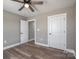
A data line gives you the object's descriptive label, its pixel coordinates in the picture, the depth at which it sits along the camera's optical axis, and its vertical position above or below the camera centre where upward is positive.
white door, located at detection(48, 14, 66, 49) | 2.94 -0.14
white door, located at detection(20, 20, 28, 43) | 4.39 -0.19
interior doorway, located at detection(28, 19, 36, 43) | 5.58 -0.13
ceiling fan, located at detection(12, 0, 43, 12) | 2.13 +1.19
